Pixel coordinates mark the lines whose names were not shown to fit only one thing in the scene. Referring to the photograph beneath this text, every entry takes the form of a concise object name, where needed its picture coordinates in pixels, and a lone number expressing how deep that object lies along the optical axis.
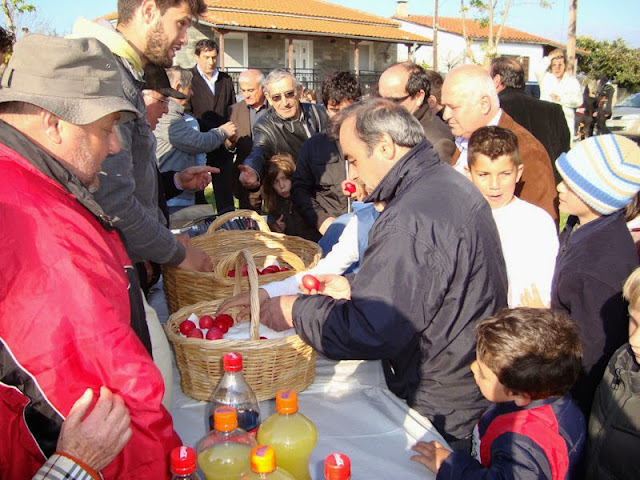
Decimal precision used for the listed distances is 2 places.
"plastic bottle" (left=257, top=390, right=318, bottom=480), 1.46
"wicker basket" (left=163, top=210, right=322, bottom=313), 2.58
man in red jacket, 1.17
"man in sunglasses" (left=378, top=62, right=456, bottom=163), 4.04
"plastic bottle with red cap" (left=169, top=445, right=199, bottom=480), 1.20
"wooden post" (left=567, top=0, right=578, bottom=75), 17.56
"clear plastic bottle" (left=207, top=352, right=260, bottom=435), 1.64
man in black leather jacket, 4.65
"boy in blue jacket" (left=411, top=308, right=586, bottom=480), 1.55
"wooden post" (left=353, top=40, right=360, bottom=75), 25.48
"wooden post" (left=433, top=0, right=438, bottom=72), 26.31
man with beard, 2.27
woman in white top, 9.57
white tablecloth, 1.65
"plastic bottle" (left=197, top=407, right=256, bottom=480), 1.41
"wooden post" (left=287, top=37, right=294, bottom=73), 22.75
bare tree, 21.88
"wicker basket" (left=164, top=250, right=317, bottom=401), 1.92
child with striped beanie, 2.09
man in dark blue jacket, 1.74
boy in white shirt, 2.63
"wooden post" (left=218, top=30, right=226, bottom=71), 19.98
